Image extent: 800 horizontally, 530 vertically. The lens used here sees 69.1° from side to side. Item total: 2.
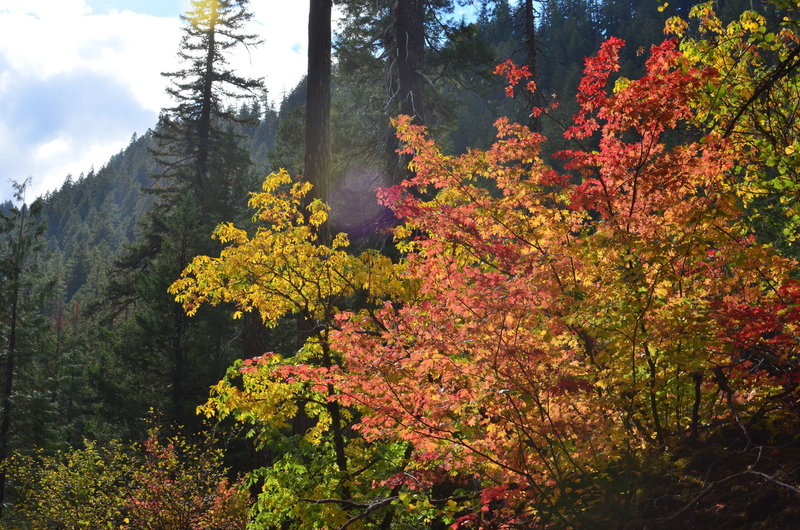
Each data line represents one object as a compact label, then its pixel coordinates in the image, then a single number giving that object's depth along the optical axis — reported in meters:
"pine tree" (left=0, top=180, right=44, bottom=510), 21.77
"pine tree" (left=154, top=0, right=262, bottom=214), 26.14
